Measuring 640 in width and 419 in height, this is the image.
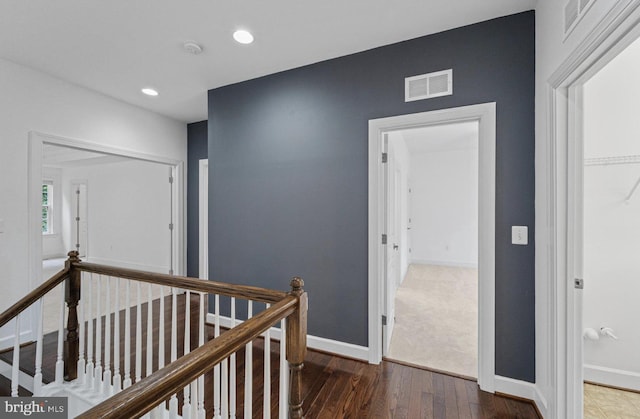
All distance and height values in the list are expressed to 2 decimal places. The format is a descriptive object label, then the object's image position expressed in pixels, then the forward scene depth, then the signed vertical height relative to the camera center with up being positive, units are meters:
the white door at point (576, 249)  1.52 -0.23
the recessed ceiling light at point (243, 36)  2.15 +1.37
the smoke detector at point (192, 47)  2.28 +1.36
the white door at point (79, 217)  6.87 -0.26
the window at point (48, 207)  7.10 -0.01
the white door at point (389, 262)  2.42 -0.53
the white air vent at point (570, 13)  1.34 +0.98
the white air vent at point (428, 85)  2.11 +0.97
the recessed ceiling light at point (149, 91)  3.15 +1.35
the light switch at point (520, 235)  1.89 -0.18
